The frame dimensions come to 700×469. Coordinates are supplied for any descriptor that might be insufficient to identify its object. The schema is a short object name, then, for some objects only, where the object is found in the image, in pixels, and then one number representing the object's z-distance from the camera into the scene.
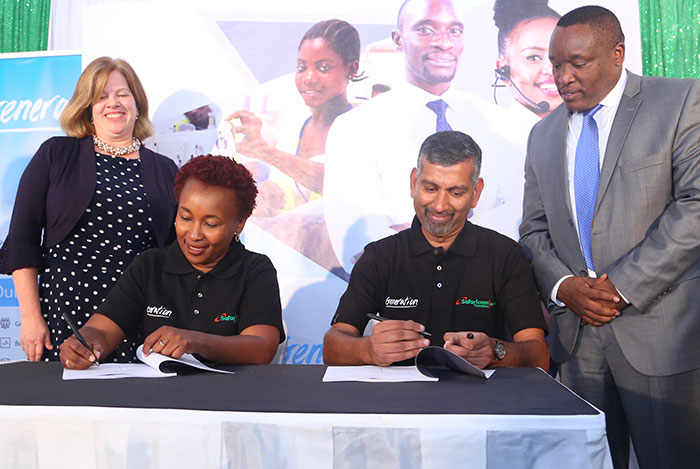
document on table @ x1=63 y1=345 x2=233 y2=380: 1.67
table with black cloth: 1.20
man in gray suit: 2.10
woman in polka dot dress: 2.62
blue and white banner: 3.85
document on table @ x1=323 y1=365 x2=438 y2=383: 1.57
